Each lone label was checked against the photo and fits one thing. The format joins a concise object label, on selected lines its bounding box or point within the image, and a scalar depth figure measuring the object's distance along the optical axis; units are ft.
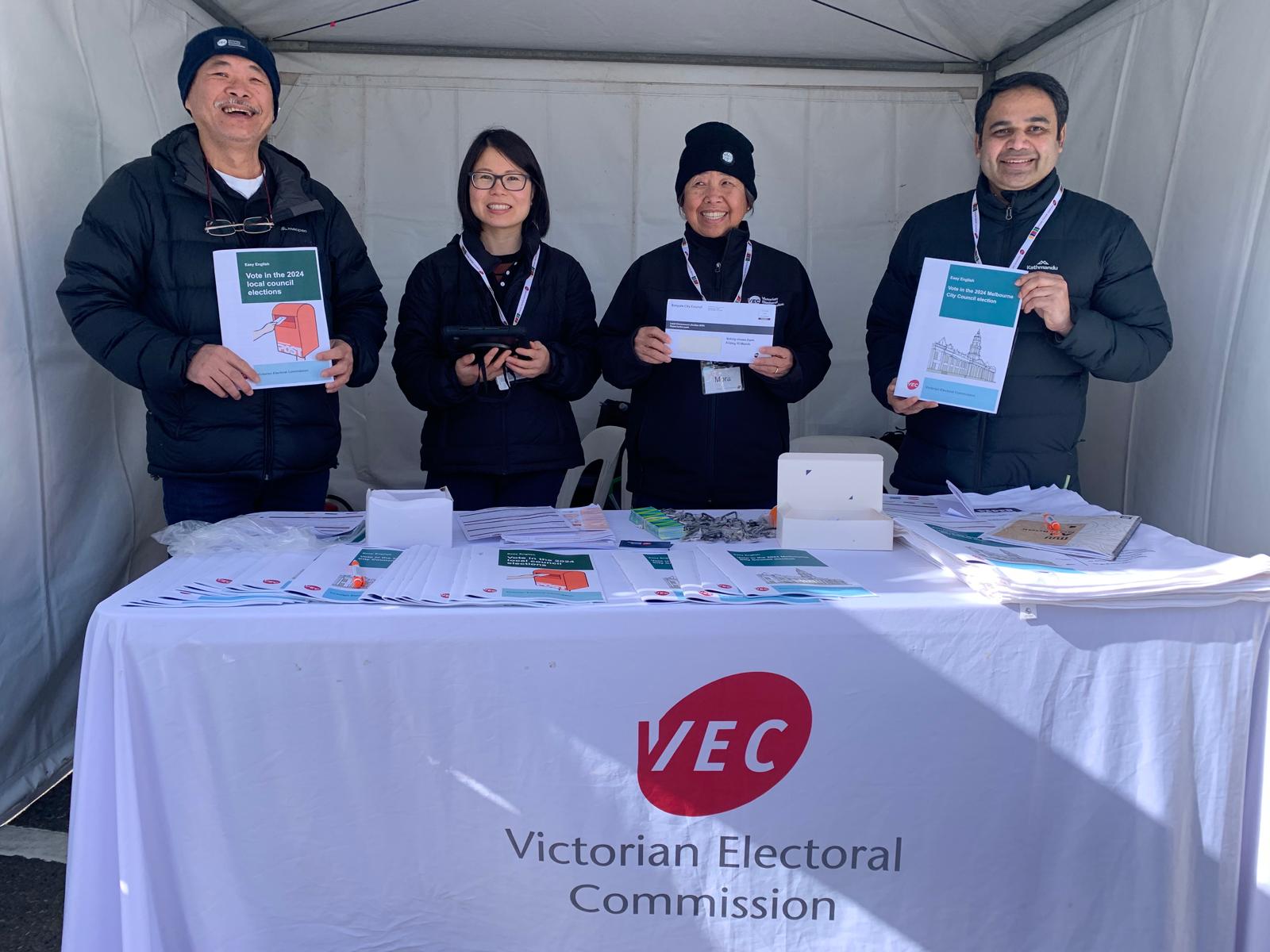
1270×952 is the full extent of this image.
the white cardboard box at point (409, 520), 6.79
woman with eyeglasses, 9.36
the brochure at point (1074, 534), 6.40
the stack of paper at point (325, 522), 7.30
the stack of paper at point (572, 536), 6.97
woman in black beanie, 9.78
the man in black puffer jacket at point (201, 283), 7.97
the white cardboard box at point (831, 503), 6.87
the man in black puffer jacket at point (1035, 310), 8.61
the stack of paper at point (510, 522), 7.15
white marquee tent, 9.31
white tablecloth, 5.40
